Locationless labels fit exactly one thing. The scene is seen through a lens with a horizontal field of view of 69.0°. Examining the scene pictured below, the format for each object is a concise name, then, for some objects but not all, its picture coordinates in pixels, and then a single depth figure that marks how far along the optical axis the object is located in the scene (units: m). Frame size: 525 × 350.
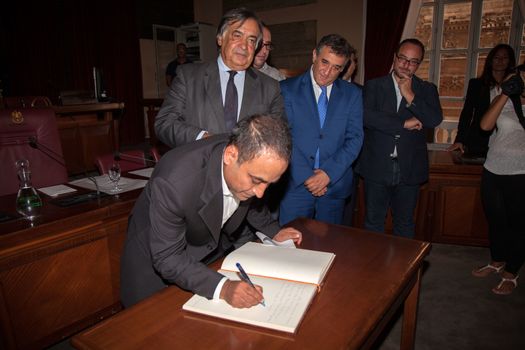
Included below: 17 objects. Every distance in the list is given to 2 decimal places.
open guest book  1.02
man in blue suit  2.10
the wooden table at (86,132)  4.95
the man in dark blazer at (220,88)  1.85
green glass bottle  1.69
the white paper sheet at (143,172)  2.39
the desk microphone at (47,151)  2.27
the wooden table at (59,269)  1.58
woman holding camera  2.29
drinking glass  2.03
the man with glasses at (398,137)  2.29
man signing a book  1.08
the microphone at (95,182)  1.97
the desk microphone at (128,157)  2.53
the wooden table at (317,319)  0.95
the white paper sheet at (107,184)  2.08
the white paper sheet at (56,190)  1.99
